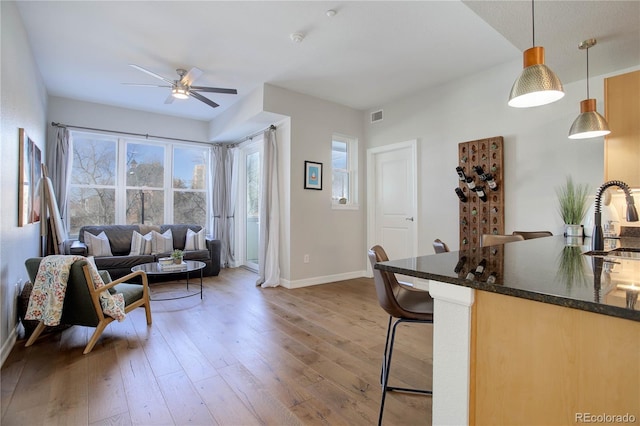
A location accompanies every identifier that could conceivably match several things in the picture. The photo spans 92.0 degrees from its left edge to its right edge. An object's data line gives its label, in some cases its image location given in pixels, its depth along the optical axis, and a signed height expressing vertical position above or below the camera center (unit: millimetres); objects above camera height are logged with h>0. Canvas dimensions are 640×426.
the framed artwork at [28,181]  2773 +339
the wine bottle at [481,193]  3680 +246
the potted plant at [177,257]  3913 -539
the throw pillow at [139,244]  4910 -476
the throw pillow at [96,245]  4566 -450
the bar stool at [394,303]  1630 -517
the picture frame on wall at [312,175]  4707 +607
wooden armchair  2426 -695
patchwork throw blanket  2410 -593
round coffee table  3667 -664
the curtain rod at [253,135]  4813 +1450
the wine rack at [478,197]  3605 +220
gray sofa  4438 -535
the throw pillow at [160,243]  5066 -468
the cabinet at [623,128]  2523 +705
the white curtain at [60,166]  4734 +766
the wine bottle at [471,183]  3738 +371
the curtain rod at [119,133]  4784 +1442
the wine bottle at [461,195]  3856 +233
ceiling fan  3506 +1528
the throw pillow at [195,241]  5355 -463
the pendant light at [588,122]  2320 +697
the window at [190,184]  6066 +608
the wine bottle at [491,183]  3577 +356
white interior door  4629 +246
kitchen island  740 -359
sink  1606 -227
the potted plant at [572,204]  2932 +92
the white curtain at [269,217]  4656 -41
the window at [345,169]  5297 +781
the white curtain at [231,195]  6230 +398
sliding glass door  5941 +202
